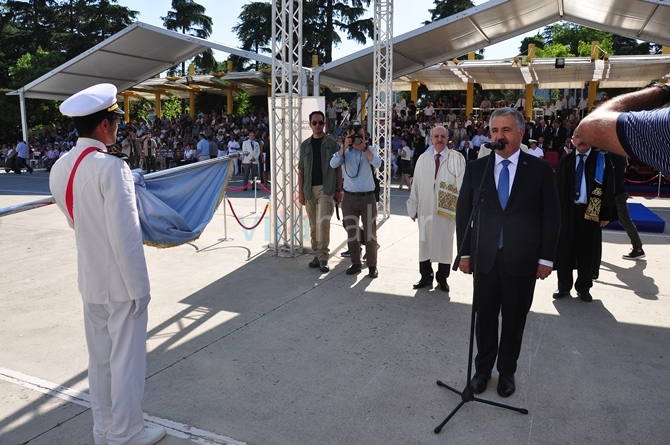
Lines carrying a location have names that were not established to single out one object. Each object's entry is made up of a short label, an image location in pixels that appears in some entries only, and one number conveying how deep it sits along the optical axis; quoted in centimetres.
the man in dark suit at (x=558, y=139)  1853
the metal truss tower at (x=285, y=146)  757
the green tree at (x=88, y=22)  4531
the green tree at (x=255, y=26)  3384
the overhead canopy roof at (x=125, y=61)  1903
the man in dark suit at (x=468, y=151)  1766
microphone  330
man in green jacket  706
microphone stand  336
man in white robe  599
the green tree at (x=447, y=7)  4006
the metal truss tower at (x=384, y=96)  1076
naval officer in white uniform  278
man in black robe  568
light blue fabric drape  549
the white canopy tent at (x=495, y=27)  1334
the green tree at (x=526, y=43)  5753
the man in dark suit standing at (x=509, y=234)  357
